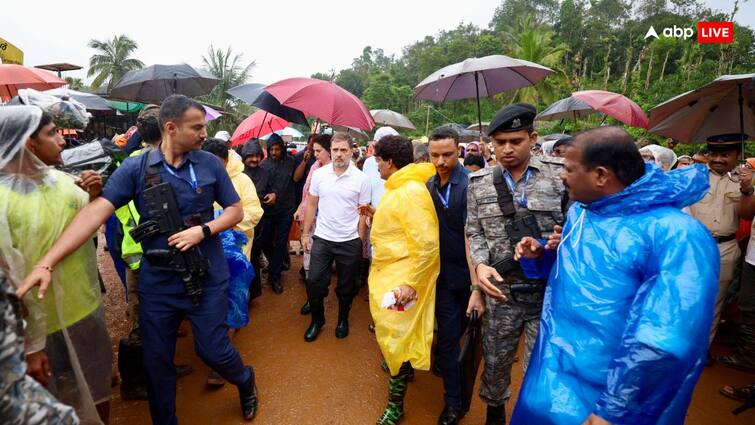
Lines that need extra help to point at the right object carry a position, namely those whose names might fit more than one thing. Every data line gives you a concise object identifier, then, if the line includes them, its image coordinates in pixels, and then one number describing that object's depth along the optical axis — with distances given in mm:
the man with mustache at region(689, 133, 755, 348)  3438
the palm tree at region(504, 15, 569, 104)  23578
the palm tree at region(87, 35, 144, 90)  28844
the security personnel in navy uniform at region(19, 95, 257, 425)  2334
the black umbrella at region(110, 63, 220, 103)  5273
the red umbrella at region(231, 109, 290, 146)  6355
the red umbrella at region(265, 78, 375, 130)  4285
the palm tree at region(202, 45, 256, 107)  27234
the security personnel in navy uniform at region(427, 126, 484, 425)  2793
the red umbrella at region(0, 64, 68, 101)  5493
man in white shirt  3807
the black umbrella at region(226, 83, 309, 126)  5074
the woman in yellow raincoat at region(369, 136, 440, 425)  2740
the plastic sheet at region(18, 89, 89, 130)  2422
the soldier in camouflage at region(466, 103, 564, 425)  2270
